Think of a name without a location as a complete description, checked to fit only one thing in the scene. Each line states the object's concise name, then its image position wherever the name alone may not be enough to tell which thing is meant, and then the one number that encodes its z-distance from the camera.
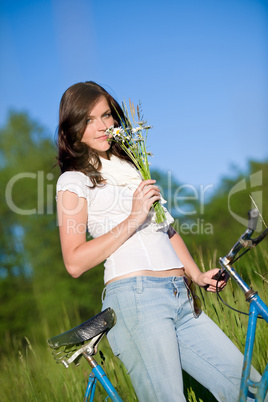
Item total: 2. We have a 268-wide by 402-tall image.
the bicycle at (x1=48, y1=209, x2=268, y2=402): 3.43
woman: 3.43
